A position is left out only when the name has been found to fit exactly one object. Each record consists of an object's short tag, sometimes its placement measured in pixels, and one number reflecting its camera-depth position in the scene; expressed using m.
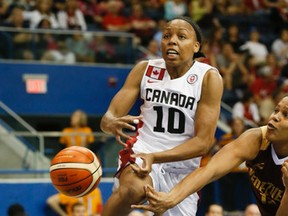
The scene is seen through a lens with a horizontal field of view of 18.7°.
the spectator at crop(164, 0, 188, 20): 18.70
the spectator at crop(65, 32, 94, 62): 15.70
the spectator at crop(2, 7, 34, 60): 15.42
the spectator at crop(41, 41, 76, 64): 15.94
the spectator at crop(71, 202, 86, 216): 11.94
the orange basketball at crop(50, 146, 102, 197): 7.41
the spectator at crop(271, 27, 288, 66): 18.61
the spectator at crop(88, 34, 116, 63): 15.93
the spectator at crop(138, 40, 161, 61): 16.67
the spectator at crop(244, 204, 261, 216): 11.70
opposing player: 6.62
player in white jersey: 7.16
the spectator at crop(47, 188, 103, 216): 13.04
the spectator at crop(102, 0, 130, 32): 17.59
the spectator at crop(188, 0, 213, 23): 18.94
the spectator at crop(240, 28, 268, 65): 18.28
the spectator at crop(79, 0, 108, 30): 17.80
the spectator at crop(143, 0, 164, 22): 18.89
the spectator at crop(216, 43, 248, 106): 17.31
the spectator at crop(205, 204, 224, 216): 11.82
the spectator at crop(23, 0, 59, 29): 16.47
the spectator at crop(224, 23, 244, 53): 18.22
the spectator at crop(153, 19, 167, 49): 17.40
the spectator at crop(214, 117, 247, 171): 14.10
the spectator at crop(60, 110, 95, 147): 13.40
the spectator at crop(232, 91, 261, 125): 16.48
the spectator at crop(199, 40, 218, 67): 16.62
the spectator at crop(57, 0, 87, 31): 16.94
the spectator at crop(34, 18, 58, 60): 15.50
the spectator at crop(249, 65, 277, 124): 16.61
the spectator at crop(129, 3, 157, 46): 17.73
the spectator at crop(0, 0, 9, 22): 16.42
